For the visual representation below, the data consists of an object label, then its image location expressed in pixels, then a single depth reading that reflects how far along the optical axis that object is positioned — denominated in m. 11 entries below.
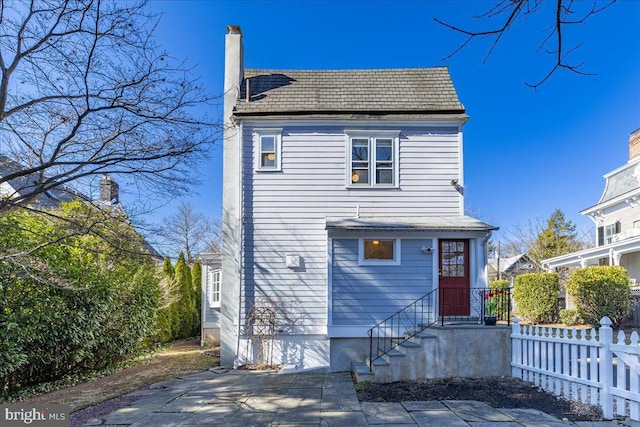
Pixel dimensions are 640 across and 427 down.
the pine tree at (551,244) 25.44
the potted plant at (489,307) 7.44
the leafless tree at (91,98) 4.89
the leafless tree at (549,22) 2.81
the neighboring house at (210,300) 12.30
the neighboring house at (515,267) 25.92
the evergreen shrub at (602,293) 10.91
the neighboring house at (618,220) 16.00
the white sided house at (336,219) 8.35
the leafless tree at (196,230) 25.42
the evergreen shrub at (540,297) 12.97
